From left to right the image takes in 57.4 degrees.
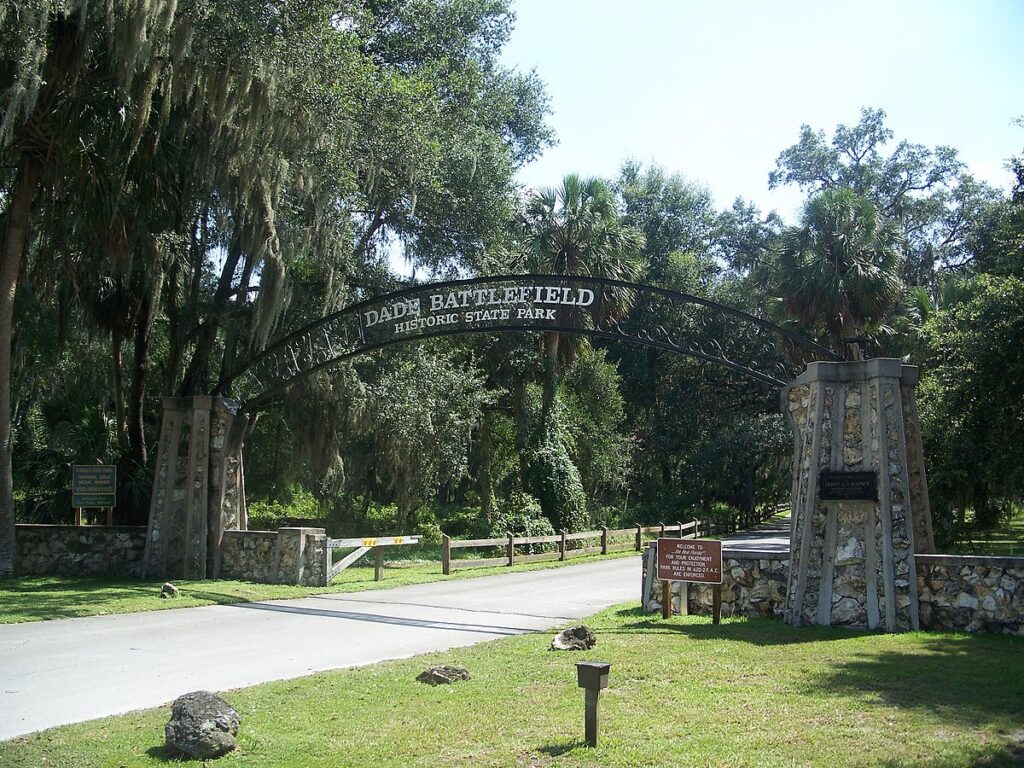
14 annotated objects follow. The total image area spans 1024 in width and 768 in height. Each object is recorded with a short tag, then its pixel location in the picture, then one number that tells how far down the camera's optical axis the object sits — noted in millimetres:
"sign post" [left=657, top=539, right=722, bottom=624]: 10711
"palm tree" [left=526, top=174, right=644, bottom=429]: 25594
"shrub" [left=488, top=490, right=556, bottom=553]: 24484
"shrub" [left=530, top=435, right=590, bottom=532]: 26016
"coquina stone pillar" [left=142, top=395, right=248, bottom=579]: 16281
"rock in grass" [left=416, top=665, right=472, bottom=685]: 7605
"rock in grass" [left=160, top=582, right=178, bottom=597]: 13645
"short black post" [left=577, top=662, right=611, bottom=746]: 5645
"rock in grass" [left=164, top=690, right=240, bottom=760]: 5551
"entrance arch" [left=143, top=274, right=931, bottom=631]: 10453
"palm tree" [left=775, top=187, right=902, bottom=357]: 23969
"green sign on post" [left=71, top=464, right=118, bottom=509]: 16219
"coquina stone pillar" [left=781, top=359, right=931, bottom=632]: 10289
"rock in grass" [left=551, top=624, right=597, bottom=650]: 9008
